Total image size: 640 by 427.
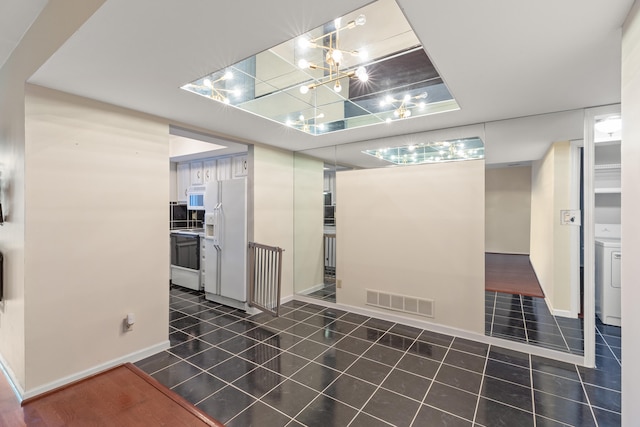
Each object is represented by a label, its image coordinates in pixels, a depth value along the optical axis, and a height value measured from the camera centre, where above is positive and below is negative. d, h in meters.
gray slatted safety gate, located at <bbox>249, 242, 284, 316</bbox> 3.76 -0.90
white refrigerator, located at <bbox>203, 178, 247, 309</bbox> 4.01 -0.47
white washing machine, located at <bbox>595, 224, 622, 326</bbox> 3.40 -0.87
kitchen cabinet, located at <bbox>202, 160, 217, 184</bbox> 5.52 +0.76
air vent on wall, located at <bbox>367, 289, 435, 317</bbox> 3.42 -1.16
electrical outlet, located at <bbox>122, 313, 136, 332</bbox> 2.64 -1.03
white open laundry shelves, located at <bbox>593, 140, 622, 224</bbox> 3.89 +0.36
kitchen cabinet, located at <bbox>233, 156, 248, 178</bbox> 5.06 +0.78
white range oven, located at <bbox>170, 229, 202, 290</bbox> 4.82 -0.84
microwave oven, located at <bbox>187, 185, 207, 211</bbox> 5.50 +0.25
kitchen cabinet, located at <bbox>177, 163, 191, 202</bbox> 6.01 +0.64
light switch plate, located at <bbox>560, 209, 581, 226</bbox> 3.47 -0.09
